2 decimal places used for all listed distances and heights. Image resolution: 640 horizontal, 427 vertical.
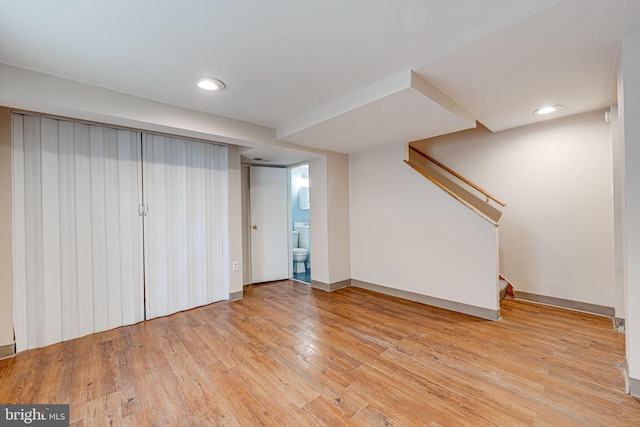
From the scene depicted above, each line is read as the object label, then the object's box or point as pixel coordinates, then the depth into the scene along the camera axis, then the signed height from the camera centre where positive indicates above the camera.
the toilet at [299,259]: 5.01 -0.87
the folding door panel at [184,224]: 2.85 -0.09
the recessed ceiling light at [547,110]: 2.58 +1.03
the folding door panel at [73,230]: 2.18 -0.11
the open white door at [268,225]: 4.19 -0.16
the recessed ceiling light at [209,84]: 2.03 +1.07
